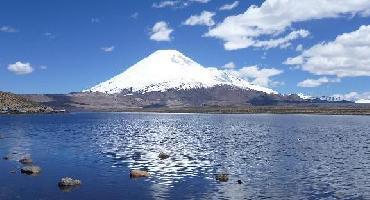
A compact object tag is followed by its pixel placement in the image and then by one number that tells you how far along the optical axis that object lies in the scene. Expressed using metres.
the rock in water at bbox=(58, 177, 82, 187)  57.09
